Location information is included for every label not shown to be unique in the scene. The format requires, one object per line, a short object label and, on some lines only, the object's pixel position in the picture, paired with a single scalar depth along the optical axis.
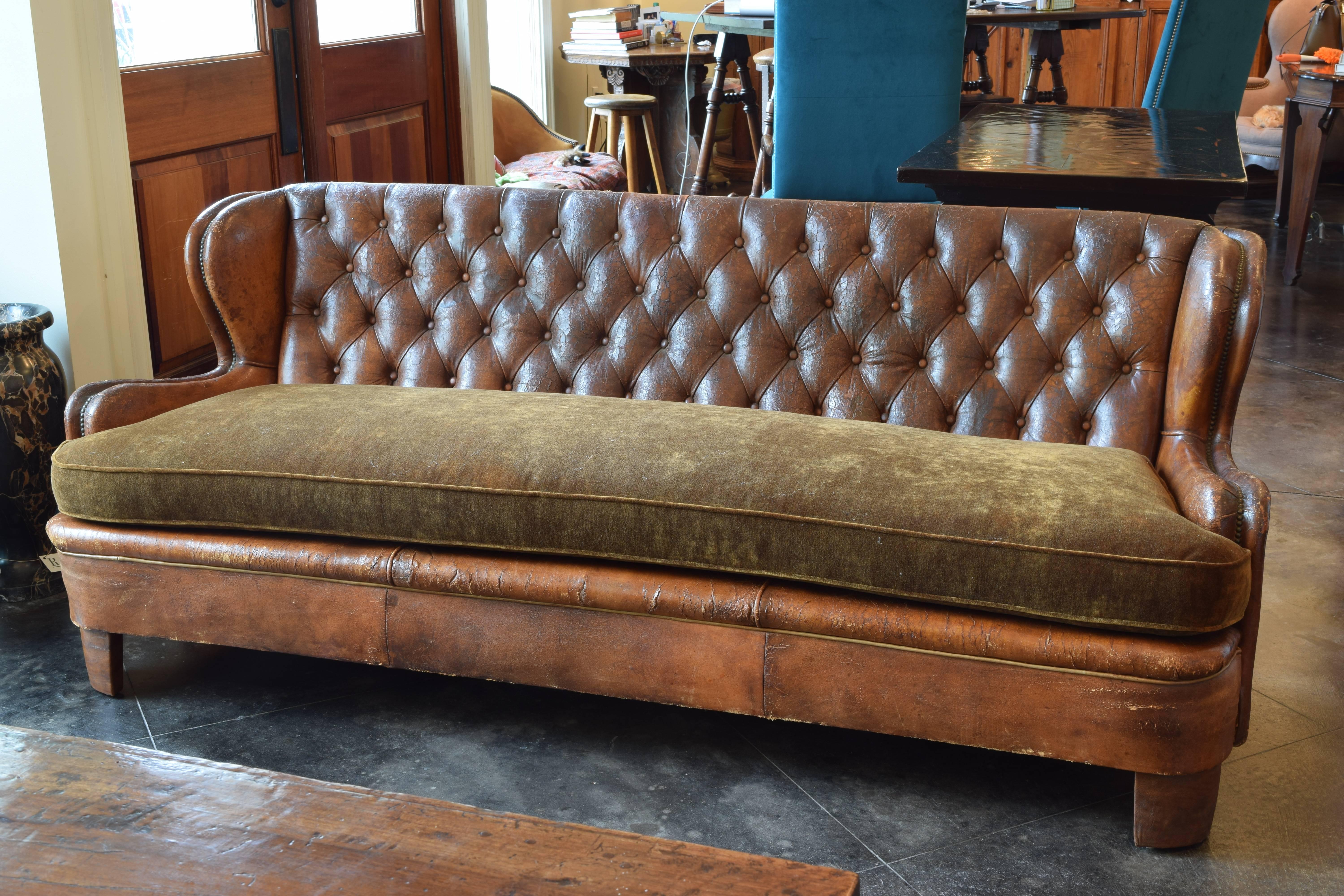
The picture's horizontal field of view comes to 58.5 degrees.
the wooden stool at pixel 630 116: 5.32
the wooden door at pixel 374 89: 3.54
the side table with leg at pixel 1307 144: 4.75
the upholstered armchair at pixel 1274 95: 5.97
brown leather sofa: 1.60
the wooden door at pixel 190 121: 2.86
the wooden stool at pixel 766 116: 4.65
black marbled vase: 2.34
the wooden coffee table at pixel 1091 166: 2.07
